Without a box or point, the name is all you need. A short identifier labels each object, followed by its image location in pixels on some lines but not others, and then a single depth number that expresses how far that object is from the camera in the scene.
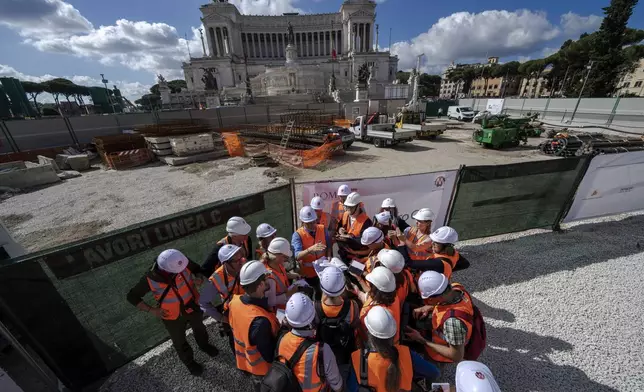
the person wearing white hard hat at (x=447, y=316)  2.17
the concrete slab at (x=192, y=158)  14.42
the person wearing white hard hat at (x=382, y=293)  2.24
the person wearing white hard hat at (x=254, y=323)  2.05
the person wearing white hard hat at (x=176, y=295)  2.64
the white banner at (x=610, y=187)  5.45
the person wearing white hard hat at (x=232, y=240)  3.15
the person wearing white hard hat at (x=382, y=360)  1.81
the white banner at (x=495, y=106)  34.93
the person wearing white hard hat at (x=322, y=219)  3.98
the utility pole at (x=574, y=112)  26.33
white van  31.87
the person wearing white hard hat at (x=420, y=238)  3.47
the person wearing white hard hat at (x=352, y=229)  3.68
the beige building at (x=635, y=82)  43.85
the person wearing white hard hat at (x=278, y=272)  2.69
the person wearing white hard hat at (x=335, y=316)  2.16
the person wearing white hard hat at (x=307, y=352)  1.78
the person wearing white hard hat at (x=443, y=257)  3.00
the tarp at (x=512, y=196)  5.03
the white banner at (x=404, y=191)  4.72
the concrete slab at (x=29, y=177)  10.92
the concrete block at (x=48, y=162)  13.00
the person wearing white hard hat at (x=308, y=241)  3.42
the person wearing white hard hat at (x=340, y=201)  4.31
